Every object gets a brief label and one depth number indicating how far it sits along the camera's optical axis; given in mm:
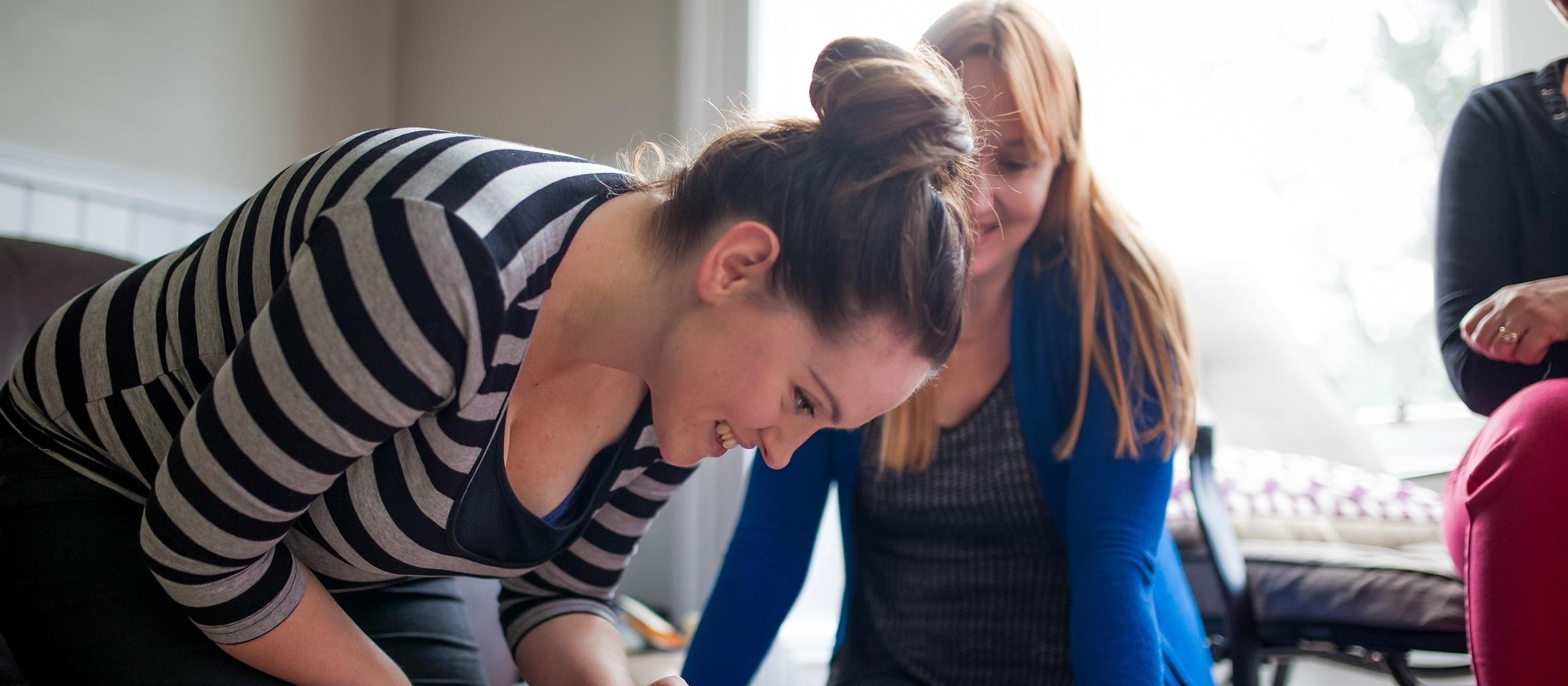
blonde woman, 1090
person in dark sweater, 919
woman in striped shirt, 701
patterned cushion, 1705
